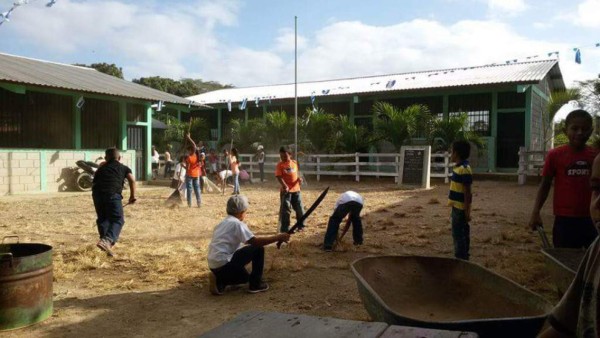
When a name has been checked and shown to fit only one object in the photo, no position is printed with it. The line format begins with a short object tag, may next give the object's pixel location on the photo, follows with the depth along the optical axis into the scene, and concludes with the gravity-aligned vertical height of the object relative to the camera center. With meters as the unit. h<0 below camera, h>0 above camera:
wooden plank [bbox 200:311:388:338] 2.00 -0.75
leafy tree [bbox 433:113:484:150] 17.95 +0.79
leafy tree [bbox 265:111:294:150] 21.33 +1.01
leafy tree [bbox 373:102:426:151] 18.52 +1.08
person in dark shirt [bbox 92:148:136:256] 6.82 -0.68
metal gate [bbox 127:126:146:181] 19.68 +0.19
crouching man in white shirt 5.07 -1.06
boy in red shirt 4.17 -0.25
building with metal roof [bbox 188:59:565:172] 19.58 +2.50
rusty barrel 4.17 -1.22
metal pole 15.20 +2.97
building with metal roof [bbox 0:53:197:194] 15.08 +1.15
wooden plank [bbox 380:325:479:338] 1.94 -0.74
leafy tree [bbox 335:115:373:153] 19.81 +0.58
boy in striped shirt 5.57 -0.51
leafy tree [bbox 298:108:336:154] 20.36 +0.93
